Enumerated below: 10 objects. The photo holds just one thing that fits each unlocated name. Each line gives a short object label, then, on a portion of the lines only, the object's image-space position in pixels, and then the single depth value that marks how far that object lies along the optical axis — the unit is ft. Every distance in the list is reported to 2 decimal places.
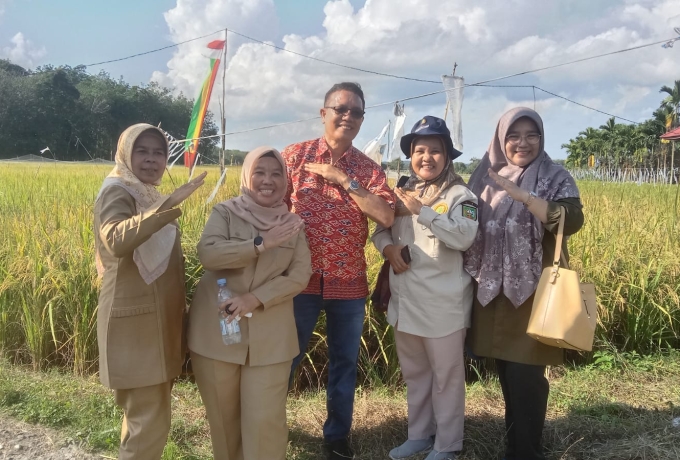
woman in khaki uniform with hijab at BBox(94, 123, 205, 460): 6.62
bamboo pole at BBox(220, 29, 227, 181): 18.72
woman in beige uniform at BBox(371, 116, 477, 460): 7.91
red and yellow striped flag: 18.26
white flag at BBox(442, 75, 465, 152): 16.10
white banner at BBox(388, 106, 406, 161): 16.90
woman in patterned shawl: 7.47
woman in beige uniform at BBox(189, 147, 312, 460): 6.88
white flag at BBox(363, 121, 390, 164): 17.11
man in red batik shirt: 8.27
